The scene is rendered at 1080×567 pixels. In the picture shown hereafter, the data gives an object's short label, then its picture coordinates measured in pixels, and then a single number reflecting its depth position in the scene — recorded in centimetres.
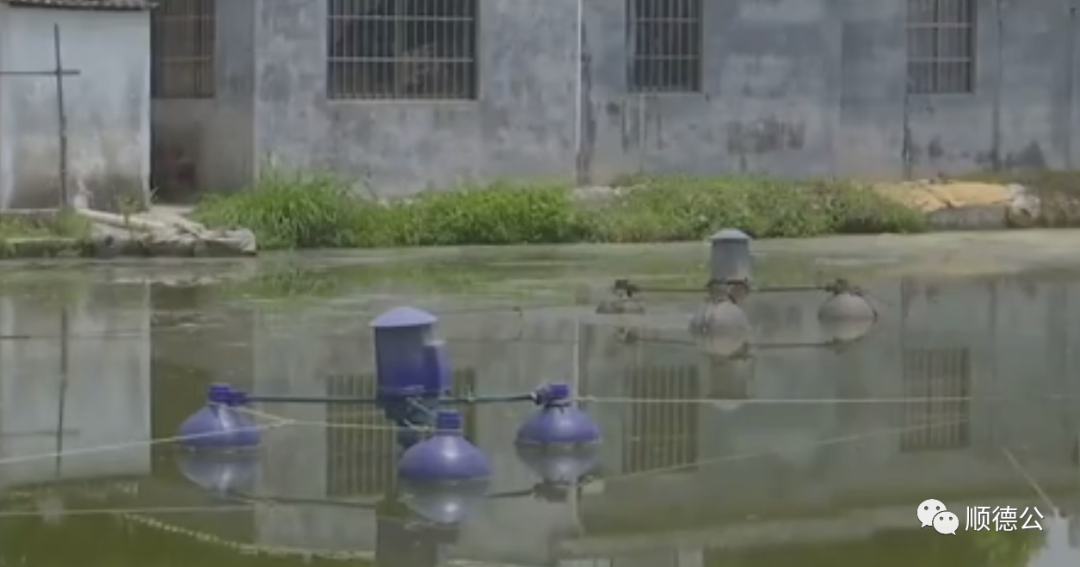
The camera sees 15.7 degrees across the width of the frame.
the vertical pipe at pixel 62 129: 3580
